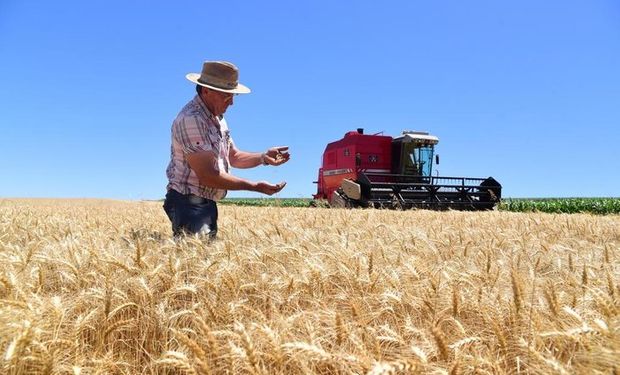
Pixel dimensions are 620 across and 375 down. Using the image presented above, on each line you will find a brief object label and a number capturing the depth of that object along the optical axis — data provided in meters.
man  3.92
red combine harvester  14.89
